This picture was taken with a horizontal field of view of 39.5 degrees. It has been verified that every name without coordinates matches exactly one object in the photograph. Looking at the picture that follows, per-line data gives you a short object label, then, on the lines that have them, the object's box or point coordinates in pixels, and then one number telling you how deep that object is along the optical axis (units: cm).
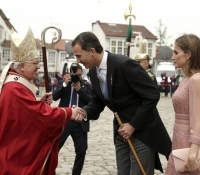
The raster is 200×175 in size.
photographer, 422
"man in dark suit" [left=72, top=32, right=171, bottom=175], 271
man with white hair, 260
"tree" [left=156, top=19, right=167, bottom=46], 3822
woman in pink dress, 222
